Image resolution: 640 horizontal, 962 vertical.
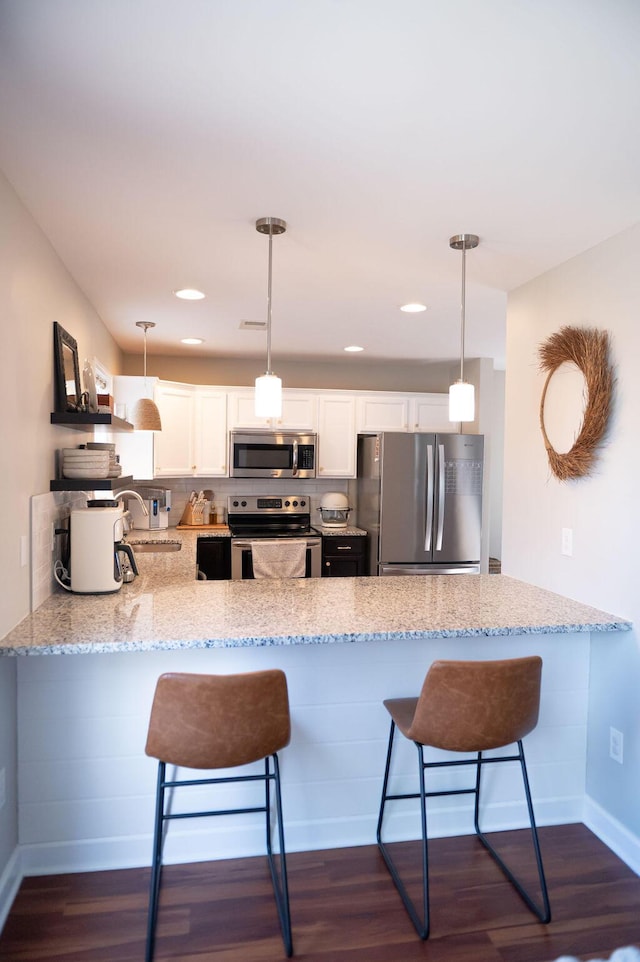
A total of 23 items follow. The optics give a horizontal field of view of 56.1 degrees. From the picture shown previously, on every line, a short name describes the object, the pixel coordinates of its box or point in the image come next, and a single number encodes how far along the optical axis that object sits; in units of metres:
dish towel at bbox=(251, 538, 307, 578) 4.59
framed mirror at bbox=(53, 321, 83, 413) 2.46
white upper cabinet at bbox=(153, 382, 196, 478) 4.57
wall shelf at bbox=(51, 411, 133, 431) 2.35
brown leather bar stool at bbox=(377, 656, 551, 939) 1.84
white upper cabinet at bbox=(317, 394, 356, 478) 5.02
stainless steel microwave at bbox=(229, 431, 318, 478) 4.85
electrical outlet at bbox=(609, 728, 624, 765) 2.27
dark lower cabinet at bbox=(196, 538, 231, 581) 4.59
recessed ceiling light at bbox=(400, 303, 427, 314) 3.33
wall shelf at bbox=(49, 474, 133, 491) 2.41
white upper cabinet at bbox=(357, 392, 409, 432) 5.06
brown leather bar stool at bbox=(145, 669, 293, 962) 1.71
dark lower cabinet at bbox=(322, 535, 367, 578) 4.79
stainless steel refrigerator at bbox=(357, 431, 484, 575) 4.44
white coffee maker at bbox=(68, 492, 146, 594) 2.43
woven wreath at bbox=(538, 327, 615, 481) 2.28
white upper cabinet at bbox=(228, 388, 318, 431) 4.89
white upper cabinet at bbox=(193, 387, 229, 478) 4.83
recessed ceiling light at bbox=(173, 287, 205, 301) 3.10
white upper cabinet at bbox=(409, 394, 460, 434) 5.12
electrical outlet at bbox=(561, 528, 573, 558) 2.54
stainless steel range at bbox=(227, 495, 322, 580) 4.62
